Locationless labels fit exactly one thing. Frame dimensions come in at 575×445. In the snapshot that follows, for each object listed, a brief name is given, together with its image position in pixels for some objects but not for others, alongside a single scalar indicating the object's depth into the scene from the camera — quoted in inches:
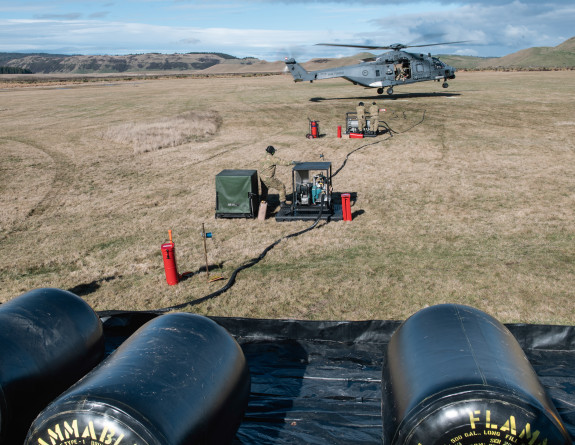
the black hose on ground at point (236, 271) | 364.6
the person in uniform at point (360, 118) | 997.2
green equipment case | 554.3
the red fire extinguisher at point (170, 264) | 399.5
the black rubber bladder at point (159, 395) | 154.3
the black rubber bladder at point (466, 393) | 153.0
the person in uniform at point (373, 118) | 982.4
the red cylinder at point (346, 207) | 534.9
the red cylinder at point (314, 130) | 1011.3
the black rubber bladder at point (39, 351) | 196.1
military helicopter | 1369.3
